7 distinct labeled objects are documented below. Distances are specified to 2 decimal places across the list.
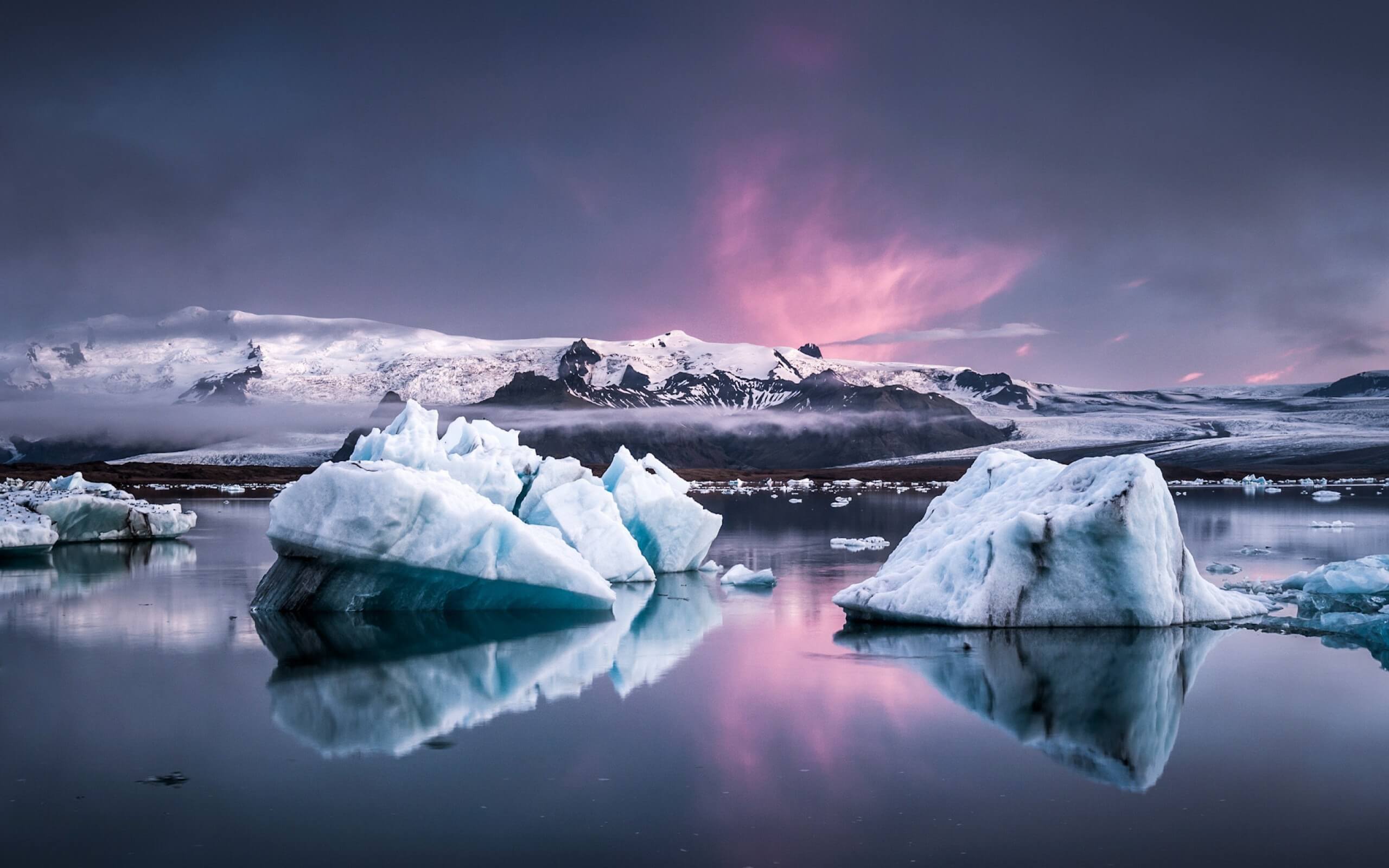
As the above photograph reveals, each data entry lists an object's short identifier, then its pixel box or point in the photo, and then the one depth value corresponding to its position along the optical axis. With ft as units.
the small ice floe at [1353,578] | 46.29
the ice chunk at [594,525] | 59.16
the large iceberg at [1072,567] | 40.06
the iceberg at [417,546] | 45.21
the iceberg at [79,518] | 76.48
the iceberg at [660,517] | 67.31
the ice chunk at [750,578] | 63.21
